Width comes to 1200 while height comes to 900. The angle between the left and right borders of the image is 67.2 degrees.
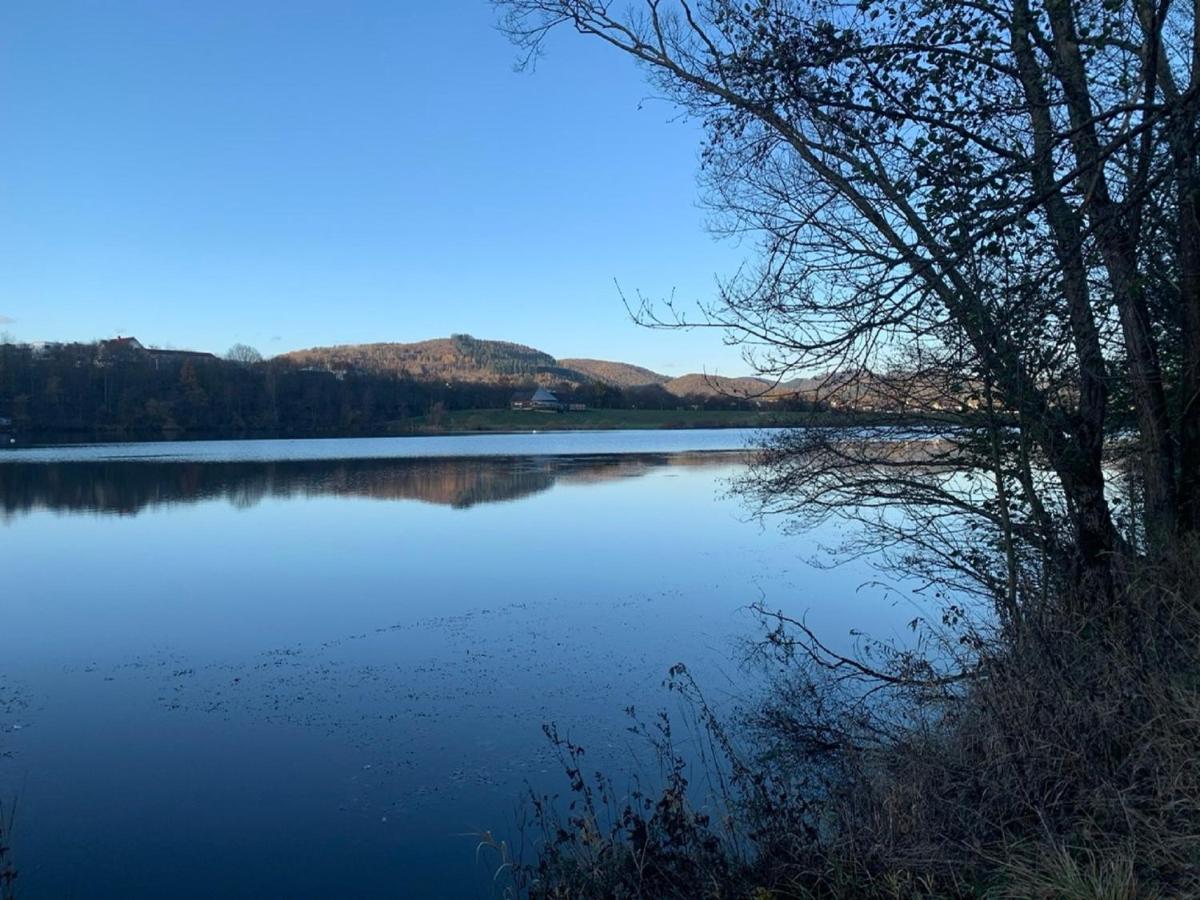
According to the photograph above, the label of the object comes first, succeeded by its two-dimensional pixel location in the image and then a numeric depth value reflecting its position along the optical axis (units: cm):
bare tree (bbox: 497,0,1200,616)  490
